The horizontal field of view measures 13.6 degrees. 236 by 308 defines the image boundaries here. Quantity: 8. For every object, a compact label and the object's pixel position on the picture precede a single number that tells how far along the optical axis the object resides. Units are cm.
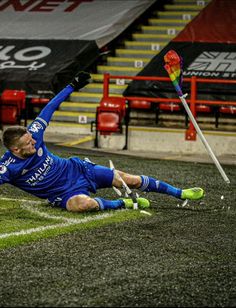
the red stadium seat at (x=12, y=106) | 1808
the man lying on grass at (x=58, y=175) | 893
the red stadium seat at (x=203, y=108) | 1748
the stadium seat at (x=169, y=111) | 1766
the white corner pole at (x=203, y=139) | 1123
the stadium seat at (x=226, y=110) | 1733
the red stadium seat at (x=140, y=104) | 1812
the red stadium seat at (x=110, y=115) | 1683
